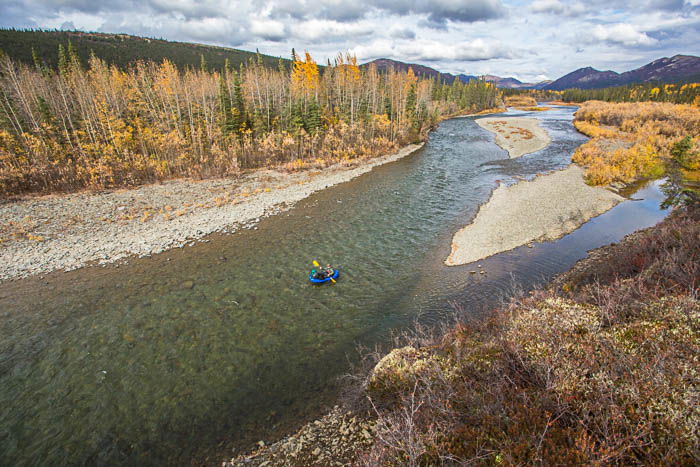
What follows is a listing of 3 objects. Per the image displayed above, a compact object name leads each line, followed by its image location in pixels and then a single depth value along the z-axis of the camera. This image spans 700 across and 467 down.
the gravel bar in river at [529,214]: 19.64
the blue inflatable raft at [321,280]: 16.33
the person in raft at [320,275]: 16.48
